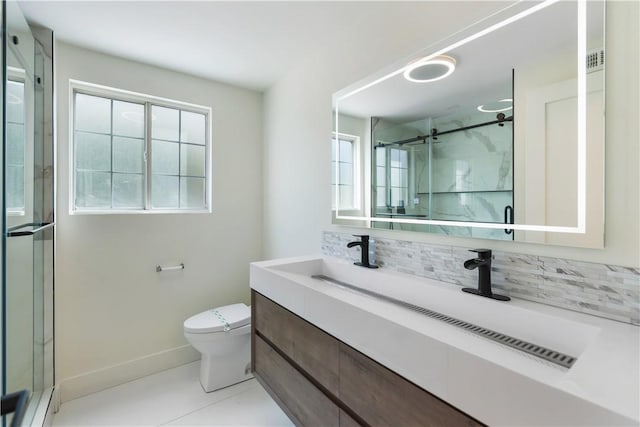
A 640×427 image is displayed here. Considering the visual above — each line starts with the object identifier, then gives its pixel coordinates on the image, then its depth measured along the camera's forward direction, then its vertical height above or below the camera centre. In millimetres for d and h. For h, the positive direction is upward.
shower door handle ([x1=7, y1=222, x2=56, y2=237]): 1201 -81
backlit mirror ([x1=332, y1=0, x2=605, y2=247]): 915 +331
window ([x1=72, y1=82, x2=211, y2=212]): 2062 +465
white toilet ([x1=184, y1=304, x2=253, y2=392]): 1925 -903
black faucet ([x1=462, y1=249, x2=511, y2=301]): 1051 -207
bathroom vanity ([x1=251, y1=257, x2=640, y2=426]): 563 -384
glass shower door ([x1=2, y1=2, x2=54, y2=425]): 1155 -16
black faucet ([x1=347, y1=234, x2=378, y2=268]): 1604 -191
